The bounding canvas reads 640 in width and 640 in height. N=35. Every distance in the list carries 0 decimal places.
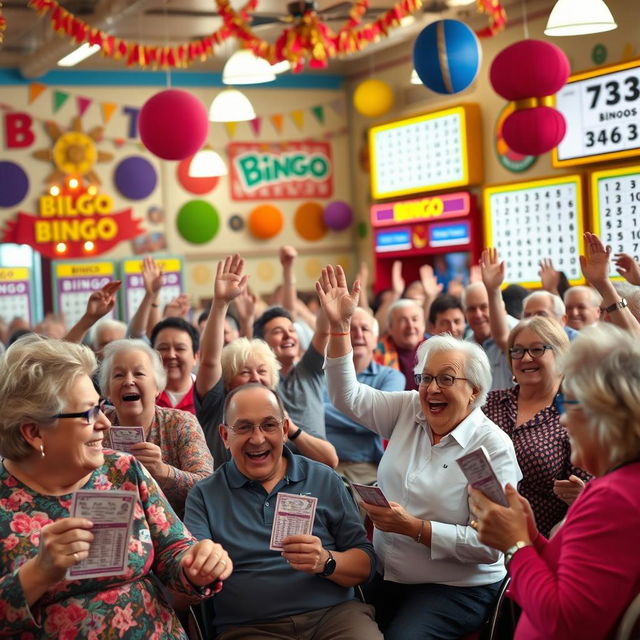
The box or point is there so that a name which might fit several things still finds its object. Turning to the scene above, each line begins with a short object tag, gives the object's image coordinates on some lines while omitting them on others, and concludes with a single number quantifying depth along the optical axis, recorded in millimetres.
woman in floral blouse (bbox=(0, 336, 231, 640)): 2502
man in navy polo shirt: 3080
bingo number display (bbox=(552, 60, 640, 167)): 8484
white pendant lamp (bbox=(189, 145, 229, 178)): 10203
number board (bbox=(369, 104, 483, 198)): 10586
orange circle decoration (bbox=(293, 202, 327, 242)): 12852
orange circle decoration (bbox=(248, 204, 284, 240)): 12469
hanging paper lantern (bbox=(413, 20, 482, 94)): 5996
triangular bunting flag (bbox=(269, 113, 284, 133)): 12750
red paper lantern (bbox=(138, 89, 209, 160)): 6535
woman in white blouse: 3211
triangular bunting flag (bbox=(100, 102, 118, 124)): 11953
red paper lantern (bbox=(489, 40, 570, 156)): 6102
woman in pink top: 2064
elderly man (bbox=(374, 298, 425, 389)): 6289
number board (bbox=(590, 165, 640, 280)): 8633
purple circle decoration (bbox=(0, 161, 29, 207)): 11500
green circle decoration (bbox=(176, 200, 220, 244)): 12297
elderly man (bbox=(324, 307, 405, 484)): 4888
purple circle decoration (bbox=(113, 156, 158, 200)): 12023
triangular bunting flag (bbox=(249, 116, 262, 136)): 12688
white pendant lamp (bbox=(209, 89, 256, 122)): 8234
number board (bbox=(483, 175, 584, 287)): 9367
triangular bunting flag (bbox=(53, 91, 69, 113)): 11758
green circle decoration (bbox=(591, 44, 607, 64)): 9055
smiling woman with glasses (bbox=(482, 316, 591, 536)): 3656
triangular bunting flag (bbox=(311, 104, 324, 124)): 12938
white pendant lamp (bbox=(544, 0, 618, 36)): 6219
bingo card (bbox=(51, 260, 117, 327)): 11148
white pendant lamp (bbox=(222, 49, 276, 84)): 7363
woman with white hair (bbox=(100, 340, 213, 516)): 3711
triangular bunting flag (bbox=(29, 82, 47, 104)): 11664
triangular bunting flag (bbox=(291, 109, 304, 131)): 12844
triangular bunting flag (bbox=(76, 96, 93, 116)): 11852
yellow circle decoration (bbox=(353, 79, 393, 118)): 11539
